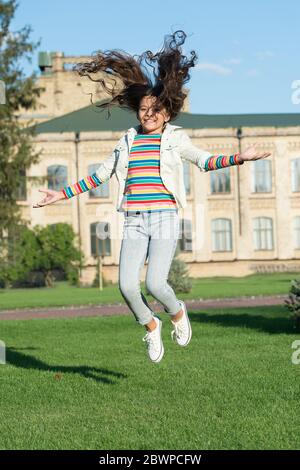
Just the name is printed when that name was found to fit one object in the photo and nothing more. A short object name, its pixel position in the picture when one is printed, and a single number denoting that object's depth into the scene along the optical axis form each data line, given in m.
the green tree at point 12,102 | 41.28
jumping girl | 7.78
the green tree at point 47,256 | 53.69
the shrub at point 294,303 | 14.23
